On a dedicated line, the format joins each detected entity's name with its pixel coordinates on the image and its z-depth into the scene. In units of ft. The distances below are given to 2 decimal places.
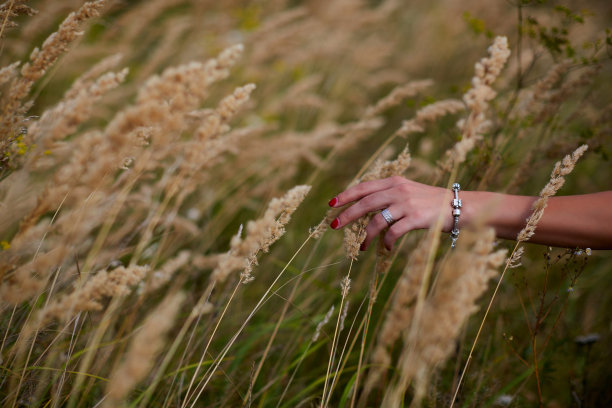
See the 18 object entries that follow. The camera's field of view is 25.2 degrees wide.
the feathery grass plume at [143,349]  4.46
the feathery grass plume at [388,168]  5.56
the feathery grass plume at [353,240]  5.41
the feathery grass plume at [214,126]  5.20
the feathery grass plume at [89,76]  5.58
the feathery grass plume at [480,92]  5.15
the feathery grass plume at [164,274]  5.55
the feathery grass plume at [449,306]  4.87
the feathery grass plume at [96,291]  5.00
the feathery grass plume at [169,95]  4.99
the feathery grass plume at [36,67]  5.25
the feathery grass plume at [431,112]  5.98
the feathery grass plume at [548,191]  5.32
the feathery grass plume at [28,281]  4.97
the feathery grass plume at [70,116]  5.08
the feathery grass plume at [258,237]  5.13
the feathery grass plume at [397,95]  6.23
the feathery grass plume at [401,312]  4.95
